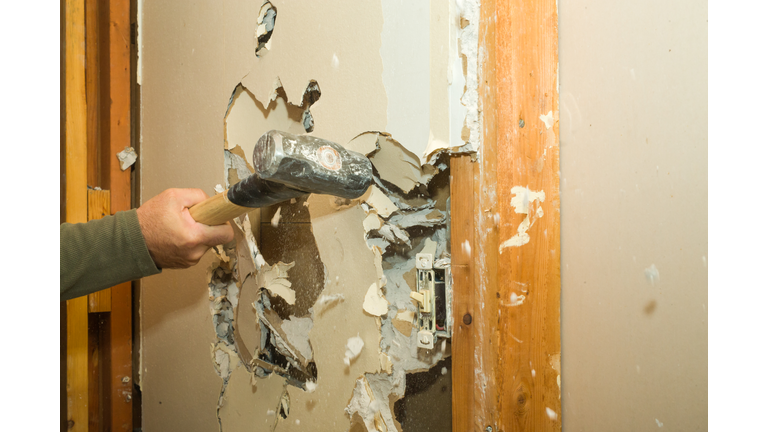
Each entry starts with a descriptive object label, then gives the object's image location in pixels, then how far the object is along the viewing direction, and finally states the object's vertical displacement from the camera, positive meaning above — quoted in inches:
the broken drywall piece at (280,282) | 44.3 -7.6
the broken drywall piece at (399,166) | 34.5 +3.9
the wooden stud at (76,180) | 58.6 +4.8
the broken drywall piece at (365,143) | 35.9 +6.0
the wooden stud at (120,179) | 63.5 +5.3
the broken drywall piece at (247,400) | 45.4 -21.8
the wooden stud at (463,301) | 32.4 -7.1
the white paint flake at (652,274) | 26.8 -4.2
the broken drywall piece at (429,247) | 35.2 -3.1
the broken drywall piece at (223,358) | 50.3 -18.0
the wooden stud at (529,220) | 30.5 -0.7
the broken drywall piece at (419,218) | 35.7 -0.6
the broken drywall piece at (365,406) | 36.7 -17.6
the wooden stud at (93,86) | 63.1 +19.4
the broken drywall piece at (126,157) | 64.6 +8.7
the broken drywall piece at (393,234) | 36.9 -2.1
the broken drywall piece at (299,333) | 42.2 -12.6
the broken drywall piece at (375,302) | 36.7 -8.1
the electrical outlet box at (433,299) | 33.7 -7.2
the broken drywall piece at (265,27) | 44.7 +20.2
